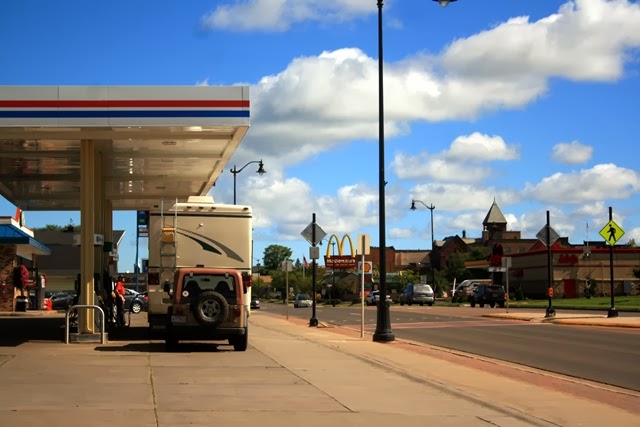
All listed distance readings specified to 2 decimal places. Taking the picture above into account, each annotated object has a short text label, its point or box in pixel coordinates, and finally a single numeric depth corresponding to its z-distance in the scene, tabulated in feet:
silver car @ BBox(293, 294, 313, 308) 243.13
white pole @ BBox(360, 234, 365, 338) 79.73
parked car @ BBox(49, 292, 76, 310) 198.54
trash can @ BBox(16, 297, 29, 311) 148.77
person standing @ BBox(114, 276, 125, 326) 100.12
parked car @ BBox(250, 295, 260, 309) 211.20
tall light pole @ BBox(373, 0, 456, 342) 78.59
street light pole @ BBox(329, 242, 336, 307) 267.22
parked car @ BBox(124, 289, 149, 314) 162.91
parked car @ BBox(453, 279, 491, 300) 248.52
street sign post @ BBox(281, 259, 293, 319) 128.22
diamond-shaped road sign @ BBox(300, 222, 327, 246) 108.68
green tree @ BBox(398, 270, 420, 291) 324.80
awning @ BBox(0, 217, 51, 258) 131.64
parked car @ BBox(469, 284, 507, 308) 192.13
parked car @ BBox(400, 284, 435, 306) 213.25
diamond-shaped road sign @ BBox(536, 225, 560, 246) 122.83
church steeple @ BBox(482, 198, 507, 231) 541.30
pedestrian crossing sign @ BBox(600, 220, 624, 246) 114.11
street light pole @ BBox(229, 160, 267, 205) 159.02
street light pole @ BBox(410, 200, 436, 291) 277.85
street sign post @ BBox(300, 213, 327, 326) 108.37
